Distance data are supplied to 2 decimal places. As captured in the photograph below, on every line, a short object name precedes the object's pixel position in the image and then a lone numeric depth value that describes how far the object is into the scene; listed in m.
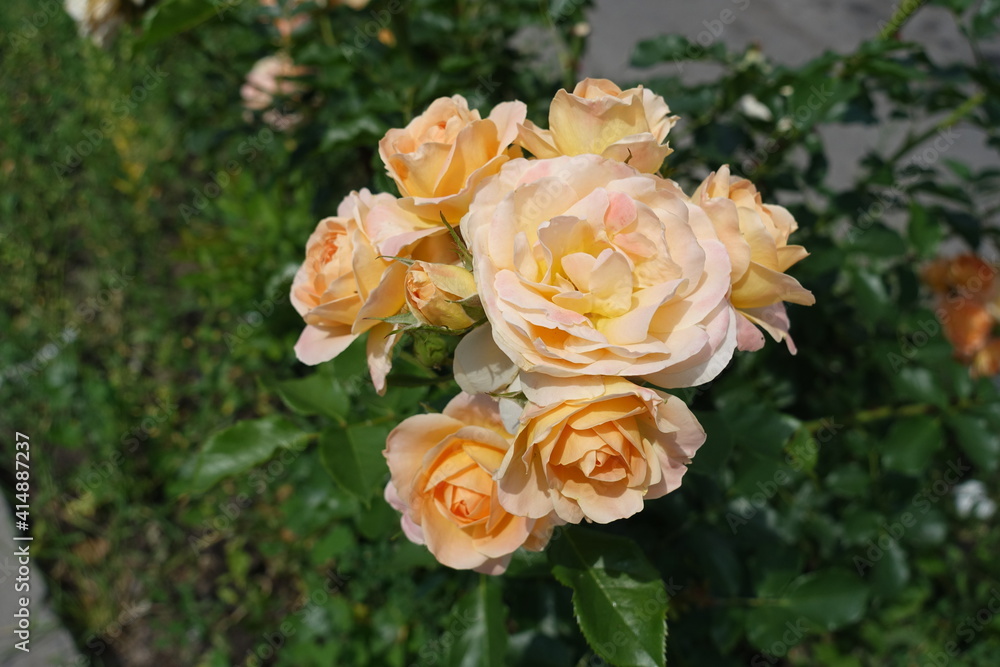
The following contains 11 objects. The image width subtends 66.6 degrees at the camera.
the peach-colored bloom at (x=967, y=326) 0.51
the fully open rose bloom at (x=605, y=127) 0.24
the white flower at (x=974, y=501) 0.68
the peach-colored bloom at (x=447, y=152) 0.25
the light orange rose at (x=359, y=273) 0.25
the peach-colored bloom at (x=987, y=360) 0.52
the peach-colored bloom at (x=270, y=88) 0.58
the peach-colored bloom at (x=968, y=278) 0.51
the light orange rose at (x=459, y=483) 0.25
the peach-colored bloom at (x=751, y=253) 0.23
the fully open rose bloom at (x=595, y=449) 0.21
